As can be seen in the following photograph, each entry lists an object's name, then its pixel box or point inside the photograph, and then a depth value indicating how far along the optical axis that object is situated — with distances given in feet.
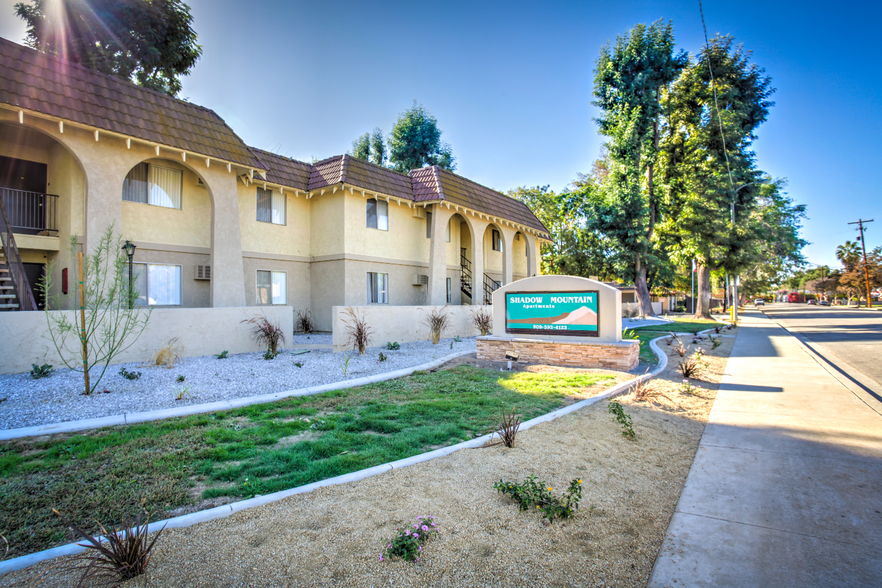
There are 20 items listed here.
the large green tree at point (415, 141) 110.63
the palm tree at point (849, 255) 211.41
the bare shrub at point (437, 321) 48.57
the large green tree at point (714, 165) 88.12
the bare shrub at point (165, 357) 31.50
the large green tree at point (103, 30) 64.75
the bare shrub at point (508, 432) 16.01
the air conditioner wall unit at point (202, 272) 46.19
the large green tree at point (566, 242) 104.01
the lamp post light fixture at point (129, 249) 36.44
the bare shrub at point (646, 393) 23.80
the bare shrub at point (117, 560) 8.41
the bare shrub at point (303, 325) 56.13
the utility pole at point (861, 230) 185.47
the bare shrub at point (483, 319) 54.75
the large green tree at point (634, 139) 92.73
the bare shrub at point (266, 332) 38.86
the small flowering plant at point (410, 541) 9.11
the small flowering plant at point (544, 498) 10.93
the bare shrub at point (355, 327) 40.29
